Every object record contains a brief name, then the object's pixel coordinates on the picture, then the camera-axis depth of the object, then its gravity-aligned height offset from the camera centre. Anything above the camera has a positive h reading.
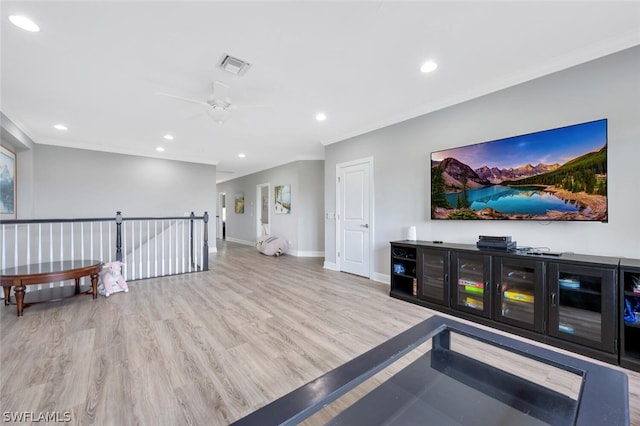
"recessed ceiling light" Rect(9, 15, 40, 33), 1.94 +1.46
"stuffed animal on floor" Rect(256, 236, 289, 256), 6.91 -0.93
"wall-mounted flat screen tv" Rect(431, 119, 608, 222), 2.27 +0.35
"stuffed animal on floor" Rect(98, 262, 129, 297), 3.52 -0.94
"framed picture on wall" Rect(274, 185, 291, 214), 7.23 +0.36
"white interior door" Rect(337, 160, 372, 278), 4.45 -0.10
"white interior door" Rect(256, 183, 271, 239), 8.15 +0.06
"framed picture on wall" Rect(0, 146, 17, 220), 3.99 +0.46
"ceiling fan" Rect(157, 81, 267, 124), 2.90 +1.24
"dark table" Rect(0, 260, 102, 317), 2.79 -0.71
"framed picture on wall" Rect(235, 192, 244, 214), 9.48 +0.36
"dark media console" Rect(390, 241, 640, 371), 1.94 -0.76
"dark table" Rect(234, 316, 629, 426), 0.89 -0.93
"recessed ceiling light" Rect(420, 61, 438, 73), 2.56 +1.46
